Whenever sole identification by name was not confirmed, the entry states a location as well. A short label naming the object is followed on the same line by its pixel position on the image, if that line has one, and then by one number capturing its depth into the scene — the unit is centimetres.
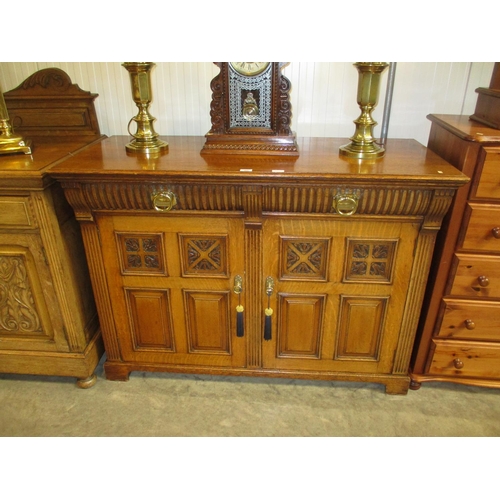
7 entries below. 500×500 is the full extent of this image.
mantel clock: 140
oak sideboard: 128
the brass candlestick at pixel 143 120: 145
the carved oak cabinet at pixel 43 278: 135
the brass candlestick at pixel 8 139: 147
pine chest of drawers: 129
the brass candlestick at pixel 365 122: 136
